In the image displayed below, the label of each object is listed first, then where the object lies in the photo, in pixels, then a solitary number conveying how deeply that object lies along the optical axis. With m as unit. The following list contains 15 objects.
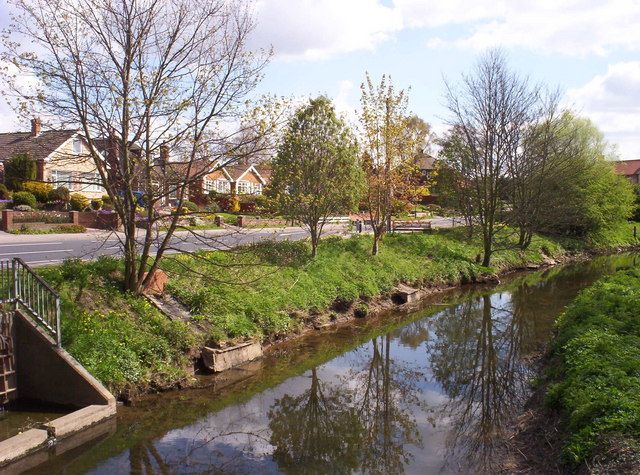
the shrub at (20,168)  36.03
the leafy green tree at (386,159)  24.58
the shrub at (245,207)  34.96
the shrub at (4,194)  36.19
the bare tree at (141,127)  12.58
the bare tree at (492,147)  28.72
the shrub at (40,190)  35.78
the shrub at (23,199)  33.47
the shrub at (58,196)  35.50
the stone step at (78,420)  9.27
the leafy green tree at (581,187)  34.47
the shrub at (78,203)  35.22
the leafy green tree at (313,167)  21.17
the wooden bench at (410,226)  35.81
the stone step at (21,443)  8.39
